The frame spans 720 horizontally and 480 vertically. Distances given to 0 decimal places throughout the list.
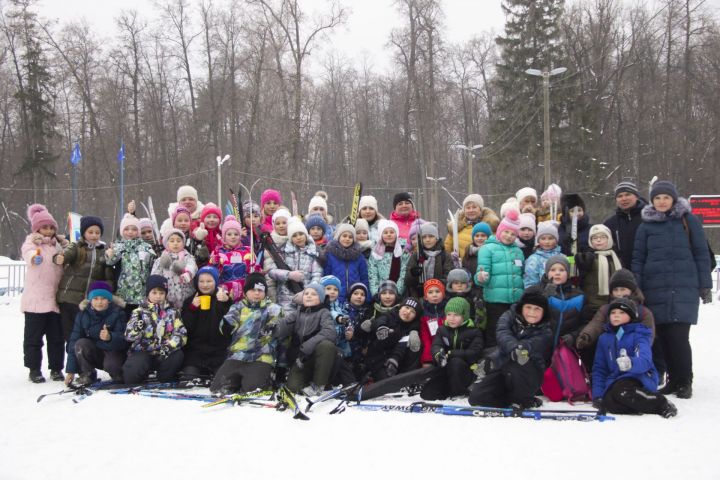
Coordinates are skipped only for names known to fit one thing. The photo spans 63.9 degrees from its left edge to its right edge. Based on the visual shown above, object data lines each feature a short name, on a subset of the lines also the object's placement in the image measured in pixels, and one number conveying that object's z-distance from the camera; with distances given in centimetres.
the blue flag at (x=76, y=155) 2564
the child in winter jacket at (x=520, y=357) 472
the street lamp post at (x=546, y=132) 1767
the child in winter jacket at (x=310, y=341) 527
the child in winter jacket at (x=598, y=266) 527
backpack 498
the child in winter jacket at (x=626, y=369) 445
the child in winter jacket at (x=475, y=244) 609
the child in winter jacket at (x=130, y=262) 592
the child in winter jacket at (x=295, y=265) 595
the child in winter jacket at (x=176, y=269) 586
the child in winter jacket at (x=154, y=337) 555
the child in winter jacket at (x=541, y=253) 549
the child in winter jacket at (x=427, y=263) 599
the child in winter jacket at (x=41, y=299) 600
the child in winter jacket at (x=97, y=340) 562
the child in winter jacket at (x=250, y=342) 535
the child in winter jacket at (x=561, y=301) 514
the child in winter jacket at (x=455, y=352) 512
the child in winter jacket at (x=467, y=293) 562
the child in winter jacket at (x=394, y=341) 548
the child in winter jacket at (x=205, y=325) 583
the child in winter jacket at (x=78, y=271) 600
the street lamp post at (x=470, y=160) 2594
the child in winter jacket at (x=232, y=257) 602
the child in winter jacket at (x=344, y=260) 598
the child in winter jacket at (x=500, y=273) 554
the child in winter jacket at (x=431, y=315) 559
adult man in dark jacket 559
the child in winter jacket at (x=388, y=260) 621
